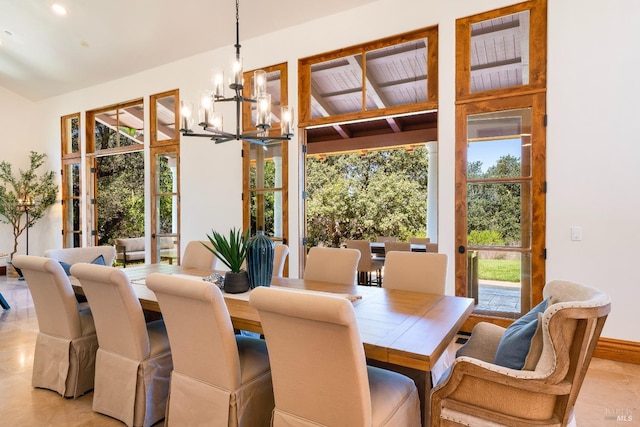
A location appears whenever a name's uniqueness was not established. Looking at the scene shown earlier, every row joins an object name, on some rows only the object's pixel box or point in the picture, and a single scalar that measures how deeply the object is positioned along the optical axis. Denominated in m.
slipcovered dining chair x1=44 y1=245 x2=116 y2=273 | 3.45
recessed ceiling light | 4.57
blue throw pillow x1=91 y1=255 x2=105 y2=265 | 3.31
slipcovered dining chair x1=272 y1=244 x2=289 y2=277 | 3.22
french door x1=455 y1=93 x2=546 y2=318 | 3.30
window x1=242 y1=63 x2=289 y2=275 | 4.61
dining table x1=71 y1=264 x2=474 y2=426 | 1.46
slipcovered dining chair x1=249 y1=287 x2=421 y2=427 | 1.30
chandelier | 2.44
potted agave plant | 2.38
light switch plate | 3.14
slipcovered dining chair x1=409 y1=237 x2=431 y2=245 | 6.20
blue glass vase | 2.37
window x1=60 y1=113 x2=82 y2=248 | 7.02
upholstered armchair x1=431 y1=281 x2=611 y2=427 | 1.26
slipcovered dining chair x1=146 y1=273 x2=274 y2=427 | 1.66
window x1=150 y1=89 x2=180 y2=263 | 5.58
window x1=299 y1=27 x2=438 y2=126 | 3.87
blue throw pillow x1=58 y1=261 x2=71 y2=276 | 2.99
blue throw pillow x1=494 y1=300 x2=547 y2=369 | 1.44
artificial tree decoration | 6.91
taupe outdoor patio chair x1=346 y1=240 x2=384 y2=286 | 5.30
